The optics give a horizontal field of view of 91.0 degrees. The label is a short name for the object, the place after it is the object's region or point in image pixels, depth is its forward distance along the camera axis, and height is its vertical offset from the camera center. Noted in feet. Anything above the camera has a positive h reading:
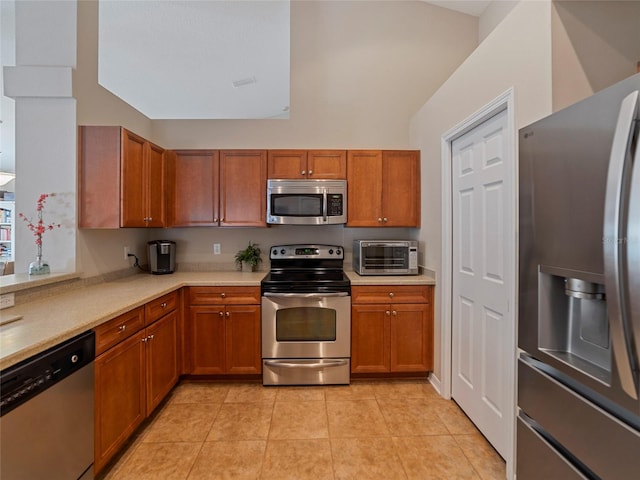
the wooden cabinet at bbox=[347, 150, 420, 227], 10.44 +1.69
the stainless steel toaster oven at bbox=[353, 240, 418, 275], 9.93 -0.59
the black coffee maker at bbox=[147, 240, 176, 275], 10.25 -0.59
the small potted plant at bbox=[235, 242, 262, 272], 10.99 -0.69
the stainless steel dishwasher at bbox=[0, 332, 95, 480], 3.81 -2.43
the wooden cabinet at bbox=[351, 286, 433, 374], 9.32 -2.72
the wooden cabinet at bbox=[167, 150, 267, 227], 10.48 +1.77
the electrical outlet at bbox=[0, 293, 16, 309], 5.77 -1.16
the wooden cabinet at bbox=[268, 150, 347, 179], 10.46 +2.51
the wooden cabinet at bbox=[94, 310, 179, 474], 5.55 -3.03
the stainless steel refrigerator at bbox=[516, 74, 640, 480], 2.76 -0.57
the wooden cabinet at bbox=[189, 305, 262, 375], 9.25 -2.97
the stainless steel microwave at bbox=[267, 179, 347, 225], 10.16 +1.21
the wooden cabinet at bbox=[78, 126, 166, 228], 7.74 +1.53
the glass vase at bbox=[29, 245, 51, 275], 7.04 -0.66
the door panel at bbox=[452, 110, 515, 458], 6.06 -0.90
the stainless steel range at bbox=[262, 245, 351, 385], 9.16 -2.74
